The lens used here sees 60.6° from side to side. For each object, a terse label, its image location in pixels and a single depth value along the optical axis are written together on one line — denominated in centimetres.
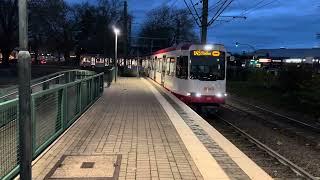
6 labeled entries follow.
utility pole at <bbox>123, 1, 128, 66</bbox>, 2916
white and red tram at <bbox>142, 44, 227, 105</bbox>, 1188
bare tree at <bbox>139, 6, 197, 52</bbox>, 4794
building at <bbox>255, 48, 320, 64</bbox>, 5601
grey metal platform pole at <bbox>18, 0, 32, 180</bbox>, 255
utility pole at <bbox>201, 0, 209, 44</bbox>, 1778
